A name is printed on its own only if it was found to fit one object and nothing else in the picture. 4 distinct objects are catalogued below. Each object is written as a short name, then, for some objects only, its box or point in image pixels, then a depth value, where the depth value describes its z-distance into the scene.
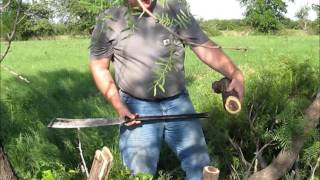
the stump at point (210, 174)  2.16
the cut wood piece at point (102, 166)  2.16
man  3.29
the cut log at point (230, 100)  3.07
